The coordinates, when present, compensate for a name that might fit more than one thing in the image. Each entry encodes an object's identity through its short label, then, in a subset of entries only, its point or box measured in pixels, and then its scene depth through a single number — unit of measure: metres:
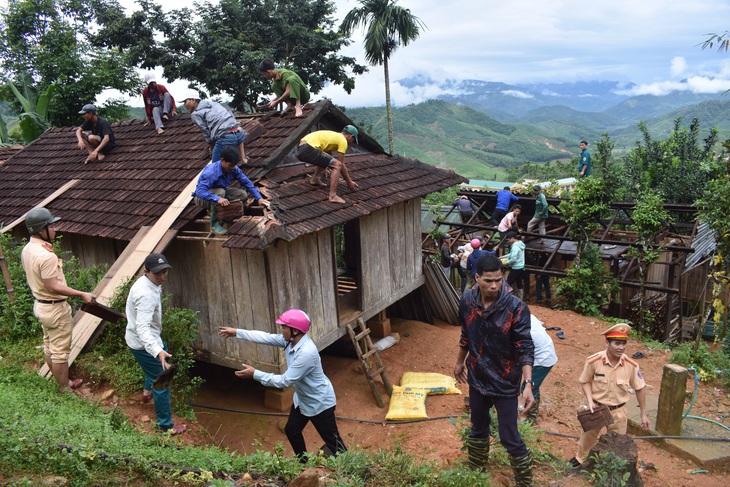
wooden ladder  8.11
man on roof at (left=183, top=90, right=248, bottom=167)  7.55
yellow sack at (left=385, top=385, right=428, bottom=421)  7.37
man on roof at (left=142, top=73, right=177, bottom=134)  9.98
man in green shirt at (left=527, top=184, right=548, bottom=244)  13.68
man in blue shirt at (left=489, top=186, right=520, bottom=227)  14.48
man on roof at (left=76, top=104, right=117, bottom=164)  9.91
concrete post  5.96
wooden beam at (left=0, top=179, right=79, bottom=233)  8.77
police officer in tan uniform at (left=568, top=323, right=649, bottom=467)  4.81
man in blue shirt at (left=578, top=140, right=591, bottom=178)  16.37
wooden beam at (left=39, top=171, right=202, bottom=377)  6.28
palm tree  22.47
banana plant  15.54
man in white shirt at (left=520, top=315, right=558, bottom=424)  5.60
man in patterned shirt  3.93
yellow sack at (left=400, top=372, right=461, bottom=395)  8.06
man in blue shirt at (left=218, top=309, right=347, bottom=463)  4.44
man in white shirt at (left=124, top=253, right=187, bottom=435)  4.85
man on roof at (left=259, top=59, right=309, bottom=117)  8.72
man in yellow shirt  7.49
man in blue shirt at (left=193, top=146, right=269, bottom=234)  6.36
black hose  7.17
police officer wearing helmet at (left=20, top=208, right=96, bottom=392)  5.16
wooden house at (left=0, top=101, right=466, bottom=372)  7.00
